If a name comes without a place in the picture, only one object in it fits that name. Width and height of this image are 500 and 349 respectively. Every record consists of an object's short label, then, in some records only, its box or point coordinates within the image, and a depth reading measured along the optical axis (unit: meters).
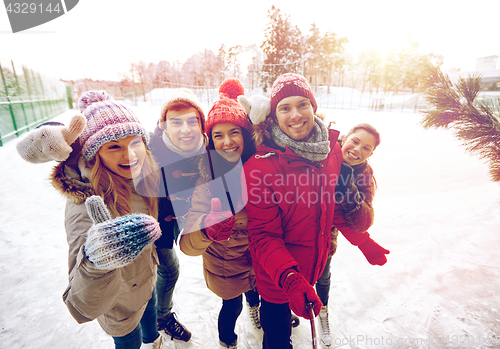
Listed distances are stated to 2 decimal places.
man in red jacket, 1.25
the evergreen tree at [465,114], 1.19
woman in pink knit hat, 0.86
